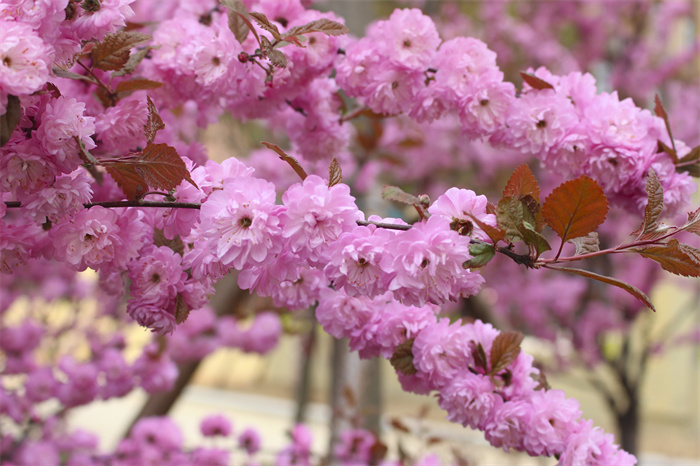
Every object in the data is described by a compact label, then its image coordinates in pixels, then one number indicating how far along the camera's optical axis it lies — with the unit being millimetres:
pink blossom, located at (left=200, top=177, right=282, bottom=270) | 801
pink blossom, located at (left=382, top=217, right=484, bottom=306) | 798
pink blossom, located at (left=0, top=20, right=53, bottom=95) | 778
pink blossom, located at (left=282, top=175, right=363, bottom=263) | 800
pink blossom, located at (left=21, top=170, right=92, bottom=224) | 814
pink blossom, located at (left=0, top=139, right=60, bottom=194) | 807
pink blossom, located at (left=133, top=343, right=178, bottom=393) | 1448
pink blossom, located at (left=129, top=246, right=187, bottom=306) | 851
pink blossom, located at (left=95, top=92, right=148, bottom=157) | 879
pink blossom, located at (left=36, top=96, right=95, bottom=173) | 806
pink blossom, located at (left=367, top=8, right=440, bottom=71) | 914
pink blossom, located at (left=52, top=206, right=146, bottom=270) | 829
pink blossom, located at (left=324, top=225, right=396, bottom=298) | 803
